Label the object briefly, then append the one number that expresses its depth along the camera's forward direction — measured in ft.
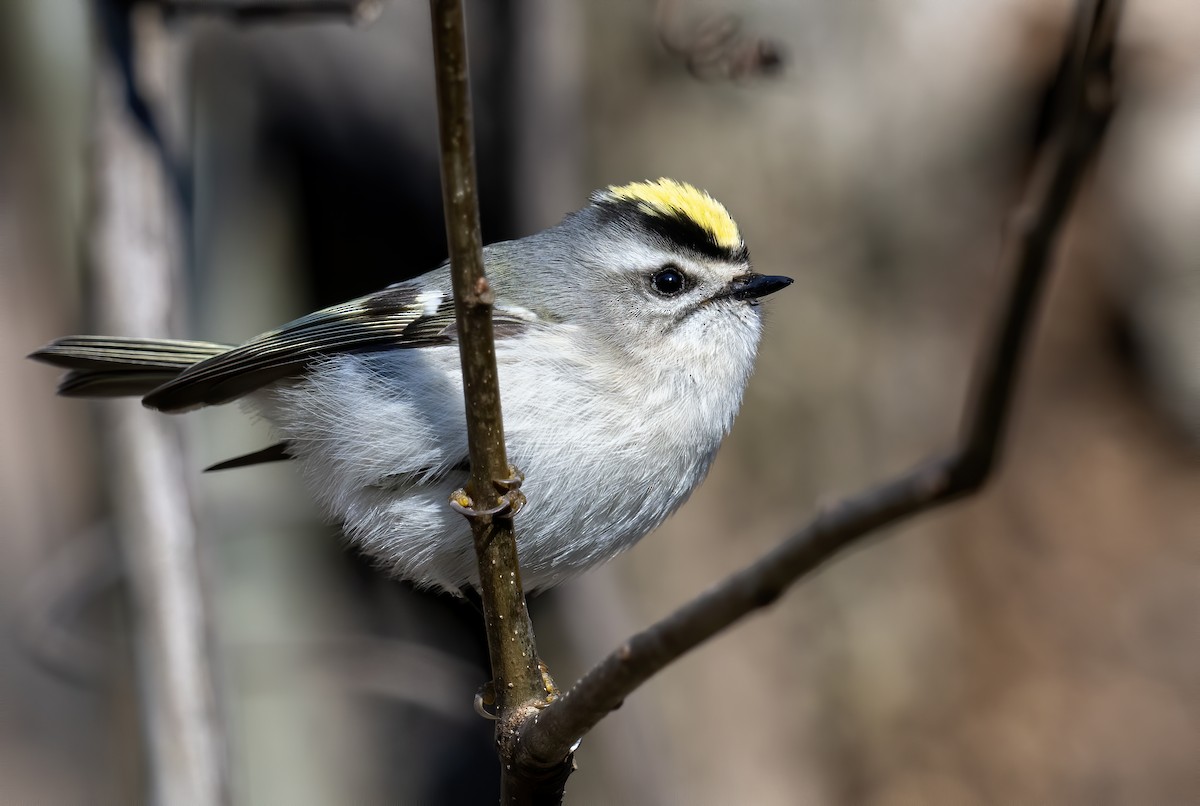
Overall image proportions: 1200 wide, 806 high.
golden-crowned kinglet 14.53
